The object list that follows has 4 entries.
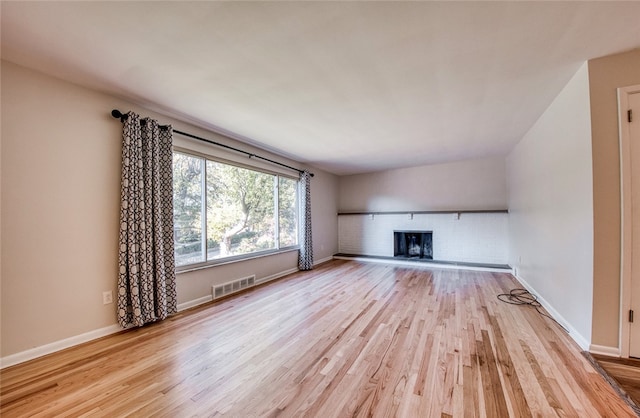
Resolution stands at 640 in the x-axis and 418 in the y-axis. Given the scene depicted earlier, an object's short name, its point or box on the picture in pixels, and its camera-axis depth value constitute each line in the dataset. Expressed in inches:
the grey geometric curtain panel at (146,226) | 94.0
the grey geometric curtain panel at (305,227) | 199.0
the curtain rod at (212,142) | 93.6
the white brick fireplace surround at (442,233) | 195.0
